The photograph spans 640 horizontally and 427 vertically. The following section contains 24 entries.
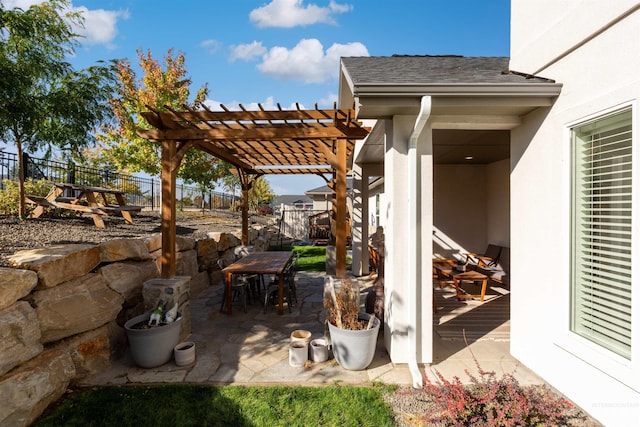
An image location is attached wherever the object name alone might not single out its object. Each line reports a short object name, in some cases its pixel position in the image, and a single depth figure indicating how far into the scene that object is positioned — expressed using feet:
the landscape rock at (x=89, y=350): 10.28
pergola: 14.19
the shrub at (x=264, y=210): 82.20
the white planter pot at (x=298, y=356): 11.27
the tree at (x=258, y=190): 88.93
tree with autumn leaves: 33.09
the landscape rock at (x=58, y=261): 9.51
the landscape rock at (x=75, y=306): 9.55
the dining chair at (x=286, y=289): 18.04
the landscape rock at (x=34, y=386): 7.80
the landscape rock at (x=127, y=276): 12.24
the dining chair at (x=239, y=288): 17.79
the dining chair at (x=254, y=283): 19.38
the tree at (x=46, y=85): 13.09
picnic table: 18.97
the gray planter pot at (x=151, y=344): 10.93
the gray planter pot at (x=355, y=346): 10.78
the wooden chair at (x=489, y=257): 22.89
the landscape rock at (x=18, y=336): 7.98
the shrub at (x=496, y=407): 7.51
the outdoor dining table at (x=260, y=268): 16.83
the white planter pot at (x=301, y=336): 11.78
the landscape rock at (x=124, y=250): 12.39
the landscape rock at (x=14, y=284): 8.25
